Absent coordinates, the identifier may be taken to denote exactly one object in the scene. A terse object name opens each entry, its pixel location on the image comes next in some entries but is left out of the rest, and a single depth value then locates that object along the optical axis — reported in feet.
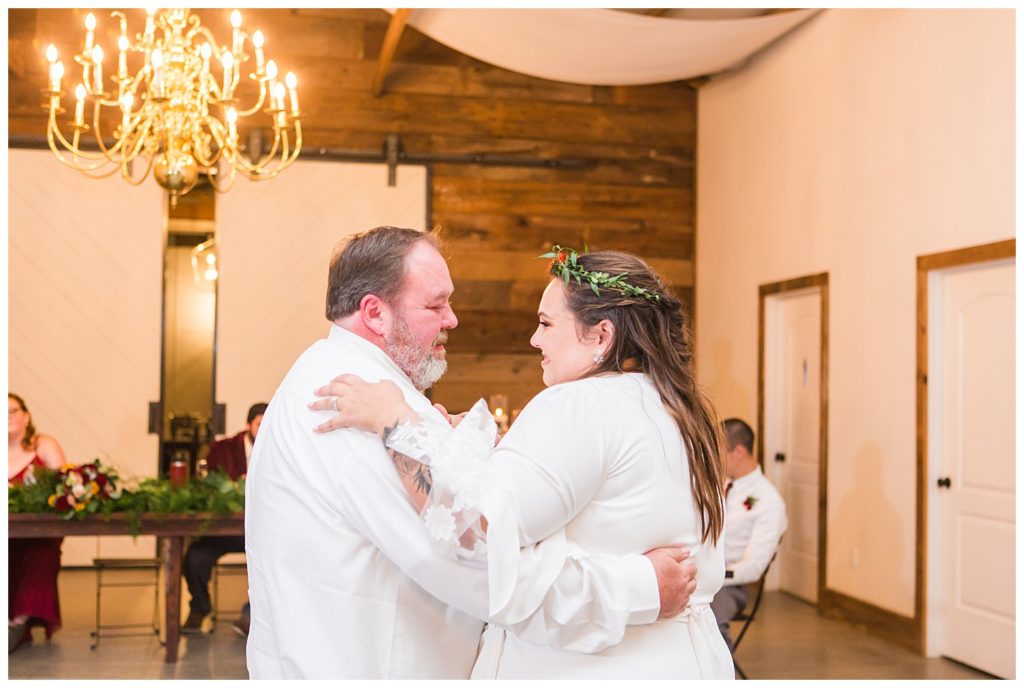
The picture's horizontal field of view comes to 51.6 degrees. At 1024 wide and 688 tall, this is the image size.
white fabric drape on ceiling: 20.95
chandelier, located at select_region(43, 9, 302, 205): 17.39
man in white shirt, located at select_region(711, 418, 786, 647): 16.89
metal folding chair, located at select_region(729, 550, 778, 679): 16.92
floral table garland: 17.89
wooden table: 17.97
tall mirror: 37.17
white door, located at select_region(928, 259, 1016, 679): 18.33
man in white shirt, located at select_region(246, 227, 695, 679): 6.02
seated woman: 19.84
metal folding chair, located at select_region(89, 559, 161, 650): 19.97
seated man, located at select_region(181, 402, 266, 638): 21.30
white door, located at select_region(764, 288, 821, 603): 25.26
